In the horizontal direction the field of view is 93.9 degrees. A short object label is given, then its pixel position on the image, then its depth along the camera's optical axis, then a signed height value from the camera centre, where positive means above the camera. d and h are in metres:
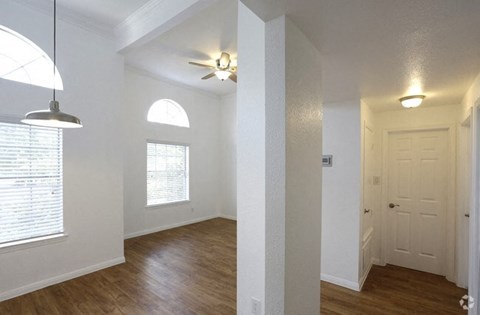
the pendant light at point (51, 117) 1.51 +0.26
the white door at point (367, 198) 3.11 -0.63
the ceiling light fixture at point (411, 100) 2.66 +0.67
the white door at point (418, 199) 3.32 -0.67
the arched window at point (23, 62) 2.58 +1.14
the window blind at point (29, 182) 2.53 -0.32
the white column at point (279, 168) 1.15 -0.07
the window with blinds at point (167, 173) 5.04 -0.42
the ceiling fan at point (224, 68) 3.37 +1.37
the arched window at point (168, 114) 5.12 +1.01
